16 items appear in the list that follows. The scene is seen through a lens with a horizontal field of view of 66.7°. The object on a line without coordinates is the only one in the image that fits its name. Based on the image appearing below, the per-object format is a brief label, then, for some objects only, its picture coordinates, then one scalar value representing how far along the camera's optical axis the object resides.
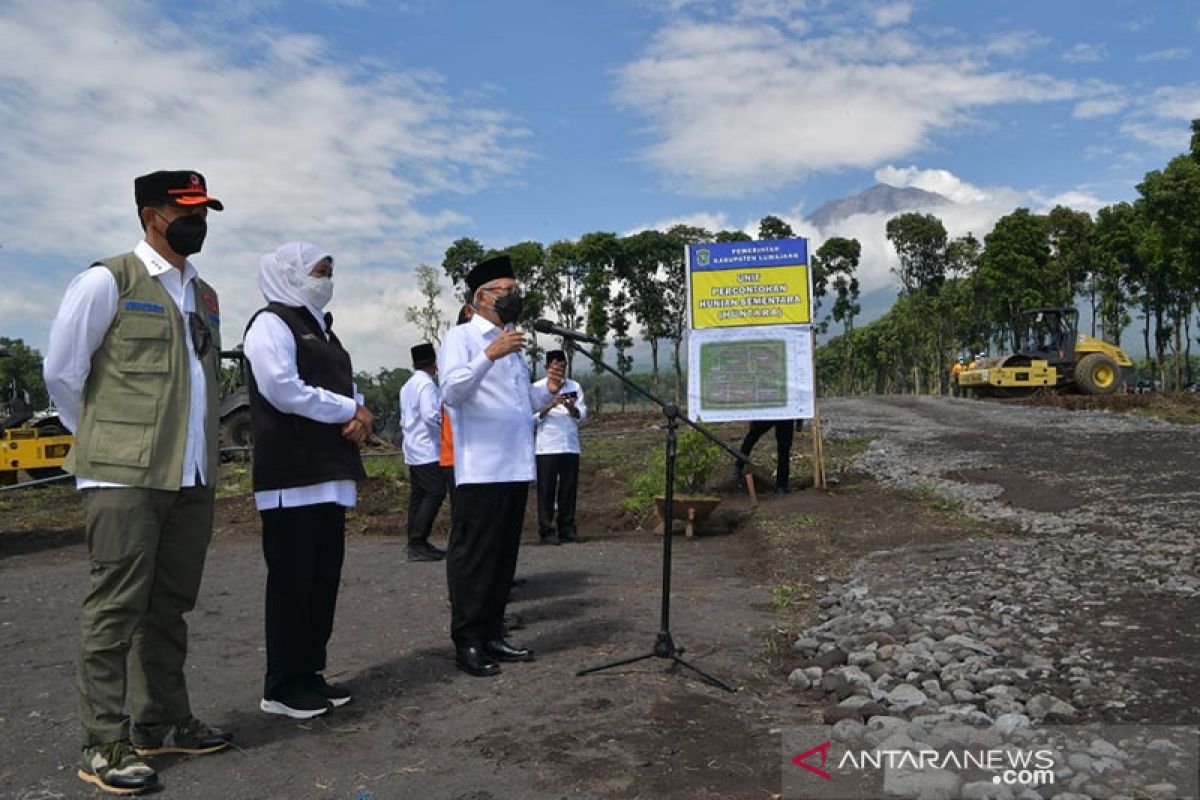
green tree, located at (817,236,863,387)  49.34
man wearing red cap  3.10
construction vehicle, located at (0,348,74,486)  14.27
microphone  4.00
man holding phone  8.57
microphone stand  4.21
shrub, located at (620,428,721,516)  10.44
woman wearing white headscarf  3.71
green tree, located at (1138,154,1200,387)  25.55
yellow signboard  11.07
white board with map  10.91
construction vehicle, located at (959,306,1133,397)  29.28
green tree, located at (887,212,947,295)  50.56
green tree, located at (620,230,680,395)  41.84
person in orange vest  6.64
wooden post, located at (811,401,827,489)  10.97
